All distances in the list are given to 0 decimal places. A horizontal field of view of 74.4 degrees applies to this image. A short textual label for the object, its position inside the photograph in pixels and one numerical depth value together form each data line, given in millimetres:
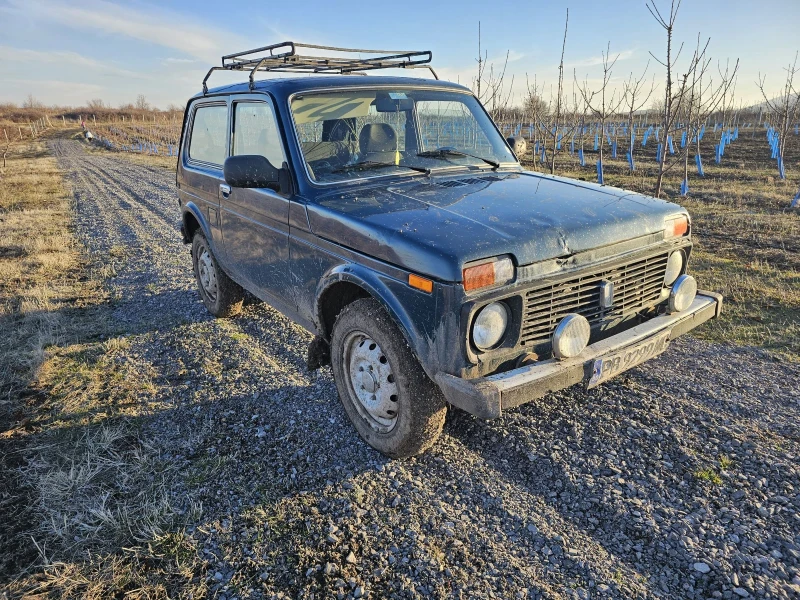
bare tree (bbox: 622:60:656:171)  13105
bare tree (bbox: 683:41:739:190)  8963
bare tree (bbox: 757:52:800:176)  15984
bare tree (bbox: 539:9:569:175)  10944
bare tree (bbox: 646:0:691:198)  8195
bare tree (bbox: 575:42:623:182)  11852
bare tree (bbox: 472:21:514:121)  13672
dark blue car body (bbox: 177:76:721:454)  2531
